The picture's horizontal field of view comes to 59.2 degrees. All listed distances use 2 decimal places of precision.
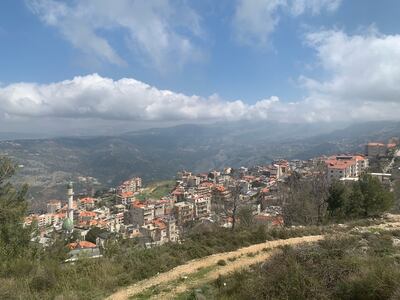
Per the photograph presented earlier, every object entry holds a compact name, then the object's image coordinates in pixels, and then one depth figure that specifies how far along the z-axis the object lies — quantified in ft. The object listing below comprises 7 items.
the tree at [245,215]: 100.93
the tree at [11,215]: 42.58
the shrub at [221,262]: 34.49
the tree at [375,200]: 75.20
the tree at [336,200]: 77.77
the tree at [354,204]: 75.05
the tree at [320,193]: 86.70
